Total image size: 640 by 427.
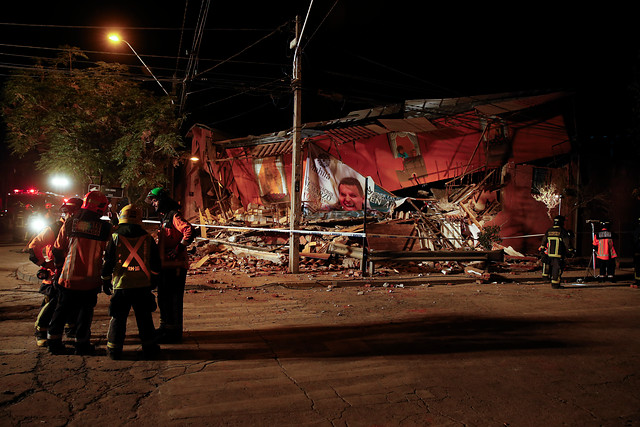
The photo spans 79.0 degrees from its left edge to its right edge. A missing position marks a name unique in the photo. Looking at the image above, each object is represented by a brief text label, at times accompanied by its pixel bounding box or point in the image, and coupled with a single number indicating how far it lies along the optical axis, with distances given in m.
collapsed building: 14.63
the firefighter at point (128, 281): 4.41
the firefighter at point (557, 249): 9.92
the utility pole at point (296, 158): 11.55
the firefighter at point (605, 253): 11.30
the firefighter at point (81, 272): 4.54
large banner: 16.02
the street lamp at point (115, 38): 12.94
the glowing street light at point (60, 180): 19.46
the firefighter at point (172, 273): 5.13
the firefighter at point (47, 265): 4.82
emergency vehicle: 17.67
